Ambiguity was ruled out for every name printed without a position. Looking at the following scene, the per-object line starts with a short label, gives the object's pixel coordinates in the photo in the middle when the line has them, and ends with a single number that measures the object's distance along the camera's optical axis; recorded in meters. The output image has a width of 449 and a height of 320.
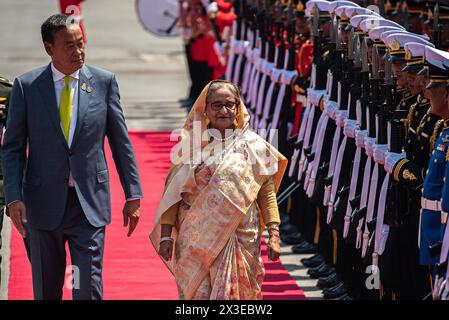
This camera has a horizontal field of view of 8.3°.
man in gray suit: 14.47
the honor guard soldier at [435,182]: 14.18
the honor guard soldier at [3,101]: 15.87
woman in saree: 14.30
